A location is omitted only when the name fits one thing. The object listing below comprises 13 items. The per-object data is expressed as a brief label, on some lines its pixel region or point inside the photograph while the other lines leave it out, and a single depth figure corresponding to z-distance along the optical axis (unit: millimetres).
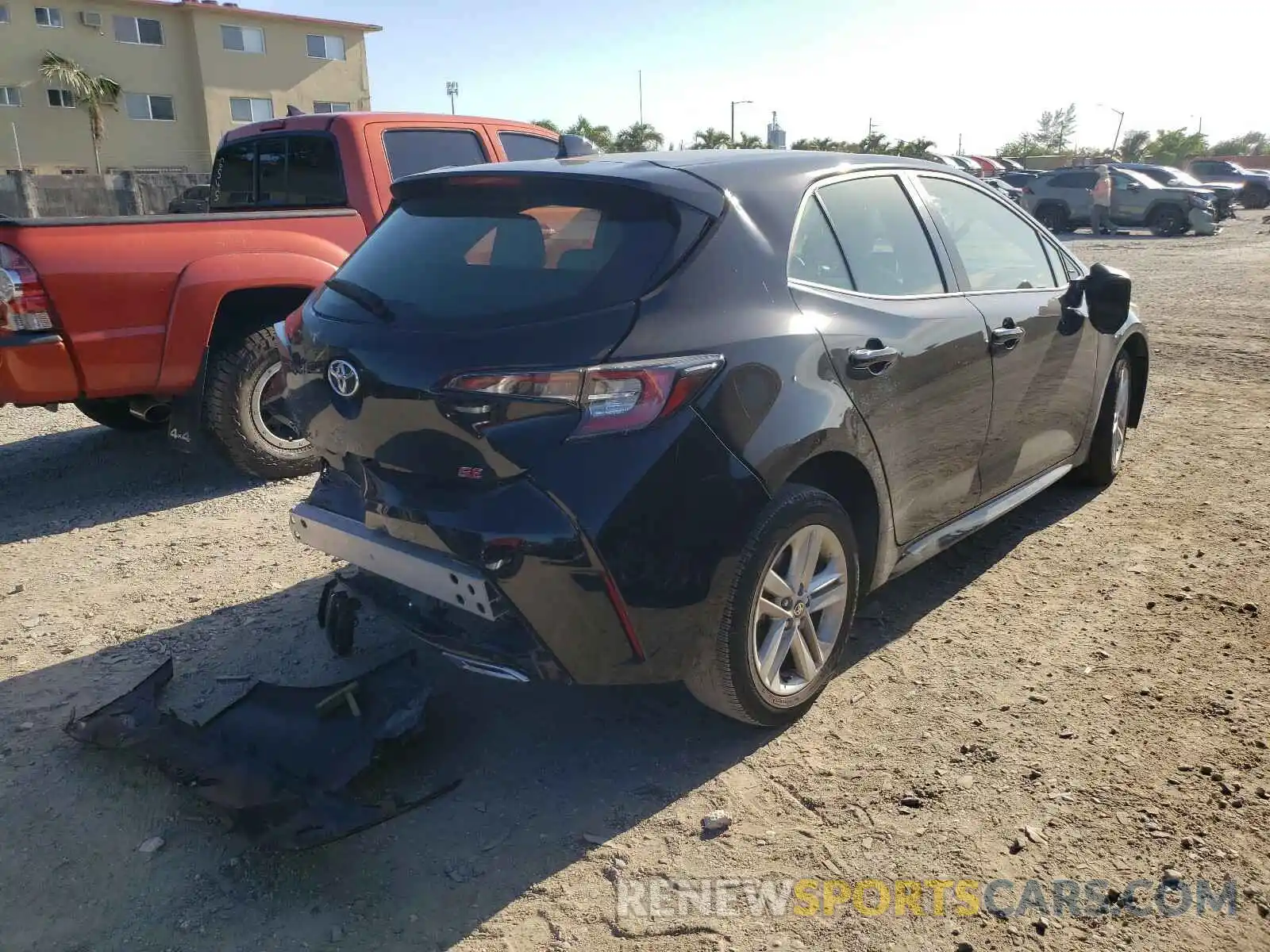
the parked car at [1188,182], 25531
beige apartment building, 36875
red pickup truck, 4523
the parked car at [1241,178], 34188
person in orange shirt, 24141
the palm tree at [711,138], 43562
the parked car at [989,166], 38250
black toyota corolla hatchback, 2541
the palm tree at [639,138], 46688
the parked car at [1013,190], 25652
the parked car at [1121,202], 24547
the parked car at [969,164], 35347
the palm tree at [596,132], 51562
